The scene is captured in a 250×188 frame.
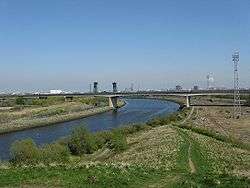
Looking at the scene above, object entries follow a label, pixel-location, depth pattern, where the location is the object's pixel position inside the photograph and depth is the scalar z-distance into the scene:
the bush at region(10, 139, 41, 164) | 17.03
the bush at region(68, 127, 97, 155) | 22.00
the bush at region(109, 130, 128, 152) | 22.21
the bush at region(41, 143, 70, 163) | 17.51
